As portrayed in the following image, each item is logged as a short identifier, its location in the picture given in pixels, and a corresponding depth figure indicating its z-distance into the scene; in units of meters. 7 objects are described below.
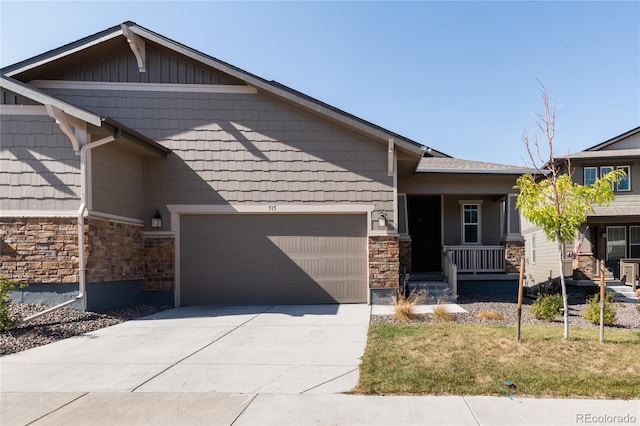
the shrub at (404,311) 7.93
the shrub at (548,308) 7.64
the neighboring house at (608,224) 14.77
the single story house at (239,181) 9.95
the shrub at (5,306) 6.53
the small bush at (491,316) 7.93
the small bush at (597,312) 7.33
